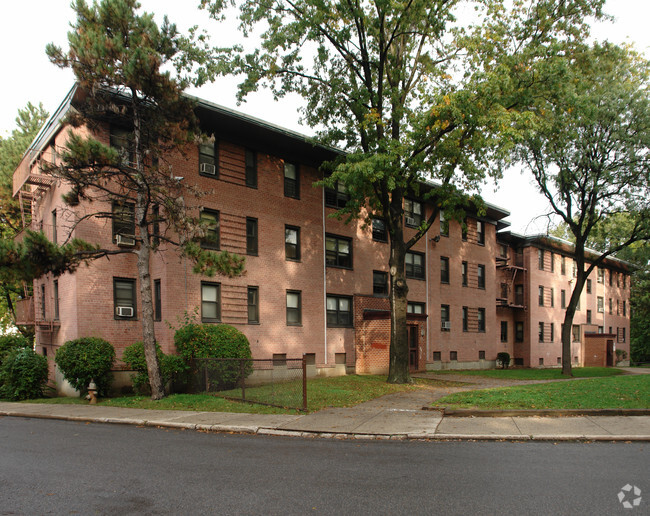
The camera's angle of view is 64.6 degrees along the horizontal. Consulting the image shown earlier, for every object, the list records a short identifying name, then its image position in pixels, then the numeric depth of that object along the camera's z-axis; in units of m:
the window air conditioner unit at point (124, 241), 19.33
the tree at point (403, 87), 17.75
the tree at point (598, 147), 21.77
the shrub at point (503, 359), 37.91
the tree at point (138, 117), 14.49
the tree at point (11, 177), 29.31
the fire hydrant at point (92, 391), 16.45
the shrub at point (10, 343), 23.32
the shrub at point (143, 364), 17.23
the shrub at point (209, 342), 18.03
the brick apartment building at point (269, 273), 19.34
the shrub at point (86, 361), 16.86
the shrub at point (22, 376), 19.17
